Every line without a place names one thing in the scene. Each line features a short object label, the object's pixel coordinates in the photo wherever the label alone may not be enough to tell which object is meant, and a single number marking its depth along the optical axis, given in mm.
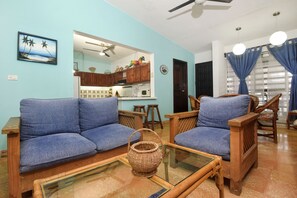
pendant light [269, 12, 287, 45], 2812
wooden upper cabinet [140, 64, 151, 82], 4549
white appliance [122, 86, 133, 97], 5949
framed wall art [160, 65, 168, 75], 4344
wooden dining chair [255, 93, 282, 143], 2453
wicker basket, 812
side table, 3164
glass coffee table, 764
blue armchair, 1185
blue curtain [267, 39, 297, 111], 3633
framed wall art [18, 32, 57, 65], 2230
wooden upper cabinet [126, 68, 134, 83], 5289
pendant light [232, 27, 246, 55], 3429
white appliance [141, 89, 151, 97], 4816
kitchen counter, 3499
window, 3980
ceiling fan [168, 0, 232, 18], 3113
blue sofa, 1067
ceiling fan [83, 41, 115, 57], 4607
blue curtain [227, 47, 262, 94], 4275
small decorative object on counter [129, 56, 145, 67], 4946
